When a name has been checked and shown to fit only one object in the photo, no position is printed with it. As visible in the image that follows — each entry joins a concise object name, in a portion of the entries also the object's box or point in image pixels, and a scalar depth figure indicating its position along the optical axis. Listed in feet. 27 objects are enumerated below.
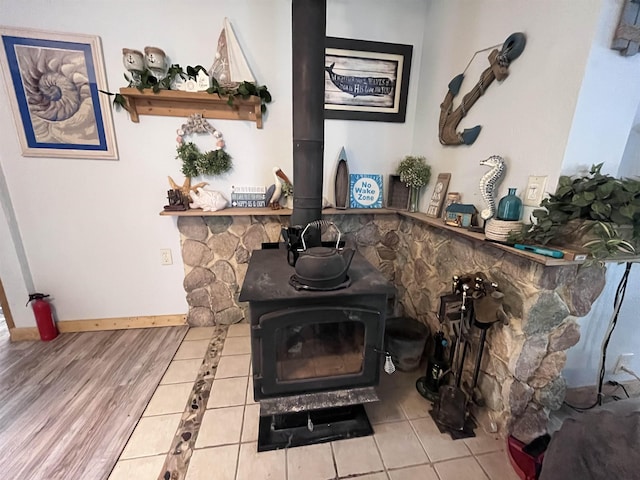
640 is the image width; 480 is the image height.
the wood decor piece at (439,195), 5.55
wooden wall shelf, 5.38
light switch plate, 3.61
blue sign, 6.72
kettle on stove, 3.67
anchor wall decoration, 3.89
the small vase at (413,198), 6.43
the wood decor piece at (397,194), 6.71
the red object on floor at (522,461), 3.56
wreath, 5.87
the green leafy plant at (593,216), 2.94
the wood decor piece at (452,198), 5.19
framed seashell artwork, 5.12
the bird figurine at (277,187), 6.22
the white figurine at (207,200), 5.93
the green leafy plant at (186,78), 5.33
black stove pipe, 4.39
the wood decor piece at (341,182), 6.38
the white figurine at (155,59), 5.12
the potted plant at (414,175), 6.10
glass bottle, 3.80
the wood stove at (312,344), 3.62
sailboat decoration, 5.52
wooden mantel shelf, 4.29
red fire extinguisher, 6.02
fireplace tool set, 3.92
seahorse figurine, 4.13
